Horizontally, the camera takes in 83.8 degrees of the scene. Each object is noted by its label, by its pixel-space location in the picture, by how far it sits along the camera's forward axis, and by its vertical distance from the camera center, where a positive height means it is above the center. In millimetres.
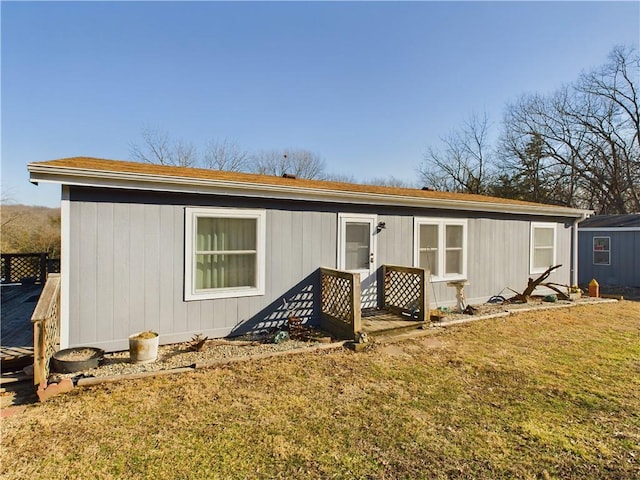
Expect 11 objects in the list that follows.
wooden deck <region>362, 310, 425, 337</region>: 5844 -1386
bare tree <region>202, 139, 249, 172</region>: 24922 +6085
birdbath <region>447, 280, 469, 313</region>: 7551 -1005
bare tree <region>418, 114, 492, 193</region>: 25734 +6363
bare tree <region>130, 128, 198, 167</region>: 23297 +6013
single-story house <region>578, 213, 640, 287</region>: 13102 -224
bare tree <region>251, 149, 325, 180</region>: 27906 +6409
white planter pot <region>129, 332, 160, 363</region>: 4434 -1350
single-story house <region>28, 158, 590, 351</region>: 4684 -40
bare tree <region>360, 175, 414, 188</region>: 33812 +5943
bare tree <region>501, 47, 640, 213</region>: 22109 +6833
